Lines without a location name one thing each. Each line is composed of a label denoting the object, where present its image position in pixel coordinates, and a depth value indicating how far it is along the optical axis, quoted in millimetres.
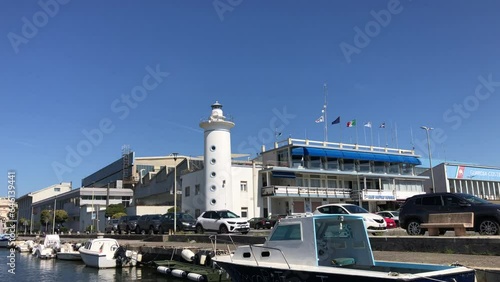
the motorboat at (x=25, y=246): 43925
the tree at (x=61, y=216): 67062
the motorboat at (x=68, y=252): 30812
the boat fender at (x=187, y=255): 19625
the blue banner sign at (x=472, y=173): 58938
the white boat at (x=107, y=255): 23656
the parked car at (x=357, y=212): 20312
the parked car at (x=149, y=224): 32656
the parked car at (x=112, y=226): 40288
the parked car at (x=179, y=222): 29984
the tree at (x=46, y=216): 69262
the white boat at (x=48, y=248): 34094
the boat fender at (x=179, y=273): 17728
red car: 27438
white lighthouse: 40875
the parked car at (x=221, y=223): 26047
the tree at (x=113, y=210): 54188
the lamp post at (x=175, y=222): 30038
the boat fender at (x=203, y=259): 18656
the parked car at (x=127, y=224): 35669
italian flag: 52375
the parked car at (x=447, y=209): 14898
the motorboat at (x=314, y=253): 8891
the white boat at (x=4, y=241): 54312
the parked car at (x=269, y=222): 34175
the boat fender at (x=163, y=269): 19139
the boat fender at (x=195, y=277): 16500
